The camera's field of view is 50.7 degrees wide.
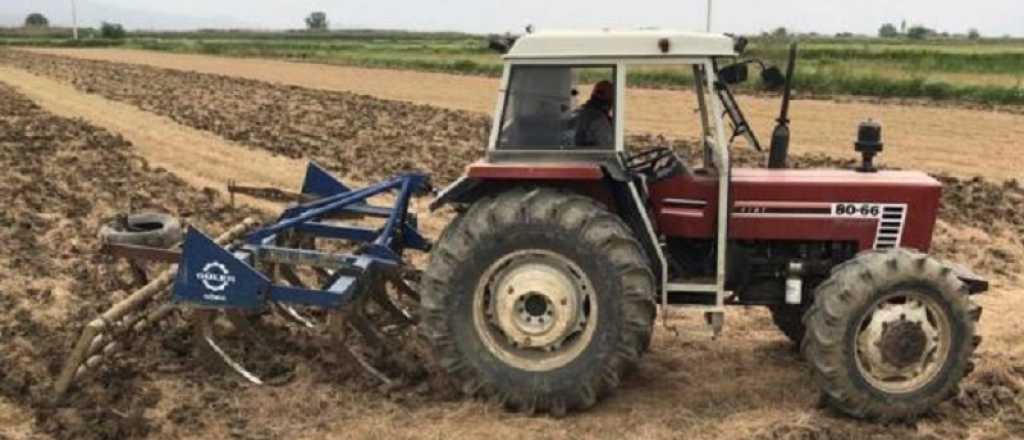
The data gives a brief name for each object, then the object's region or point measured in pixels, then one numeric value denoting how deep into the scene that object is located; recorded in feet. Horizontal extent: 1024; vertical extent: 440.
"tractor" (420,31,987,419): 18.28
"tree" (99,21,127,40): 336.70
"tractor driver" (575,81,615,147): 18.95
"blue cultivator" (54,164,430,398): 19.93
